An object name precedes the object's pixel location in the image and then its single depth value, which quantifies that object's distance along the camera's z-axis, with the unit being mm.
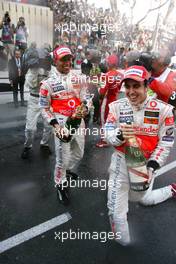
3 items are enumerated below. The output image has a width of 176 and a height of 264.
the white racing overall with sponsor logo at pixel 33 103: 5777
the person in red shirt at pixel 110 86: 6031
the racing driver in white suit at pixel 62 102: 4051
